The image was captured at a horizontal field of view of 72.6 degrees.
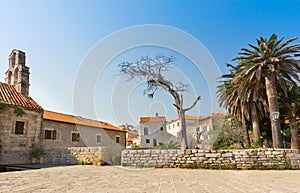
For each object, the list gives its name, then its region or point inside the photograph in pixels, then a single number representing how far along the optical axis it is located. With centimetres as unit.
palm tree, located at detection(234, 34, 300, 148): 1267
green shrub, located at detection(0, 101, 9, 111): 1253
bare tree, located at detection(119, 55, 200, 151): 1157
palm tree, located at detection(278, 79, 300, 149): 1527
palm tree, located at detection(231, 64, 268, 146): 1418
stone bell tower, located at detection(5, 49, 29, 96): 1584
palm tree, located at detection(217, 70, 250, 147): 1667
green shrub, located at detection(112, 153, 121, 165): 1195
